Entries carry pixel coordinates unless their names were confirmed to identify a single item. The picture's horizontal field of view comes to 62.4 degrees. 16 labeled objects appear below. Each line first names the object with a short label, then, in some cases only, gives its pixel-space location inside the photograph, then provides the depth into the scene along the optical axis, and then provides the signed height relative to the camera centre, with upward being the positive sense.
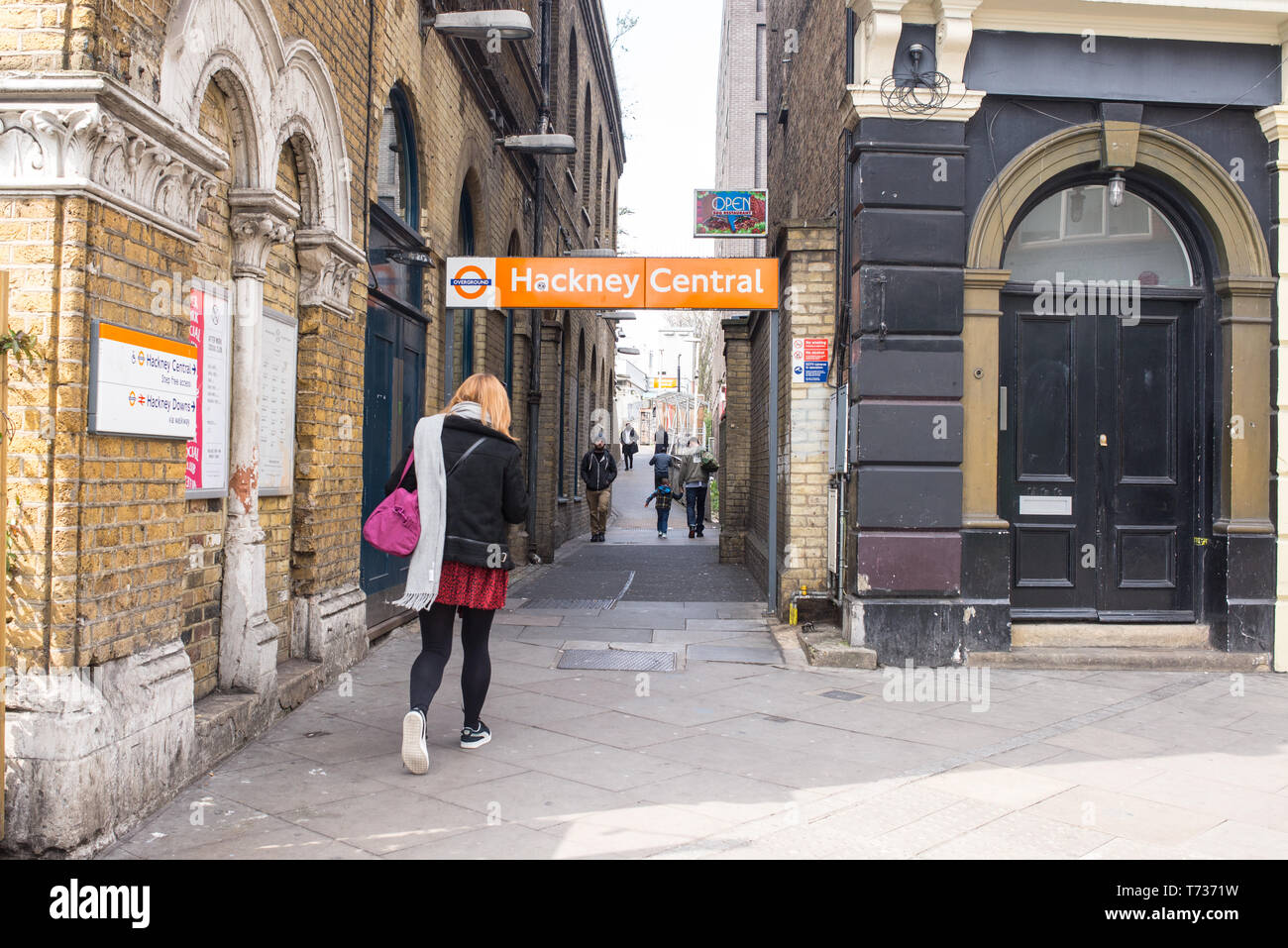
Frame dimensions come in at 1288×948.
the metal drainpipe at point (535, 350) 15.05 +2.12
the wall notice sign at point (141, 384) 3.94 +0.41
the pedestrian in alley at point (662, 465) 21.94 +0.68
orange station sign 9.26 +1.87
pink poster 5.11 +0.64
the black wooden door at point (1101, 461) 8.12 +0.33
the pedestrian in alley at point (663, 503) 21.09 -0.14
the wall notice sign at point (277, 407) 6.08 +0.49
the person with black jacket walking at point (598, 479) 18.75 +0.29
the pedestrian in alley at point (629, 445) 40.10 +1.99
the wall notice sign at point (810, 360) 9.05 +1.19
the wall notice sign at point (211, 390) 5.17 +0.49
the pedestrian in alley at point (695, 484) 21.09 +0.26
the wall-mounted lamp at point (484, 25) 9.03 +4.02
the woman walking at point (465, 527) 5.14 -0.17
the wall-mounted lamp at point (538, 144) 12.59 +4.18
